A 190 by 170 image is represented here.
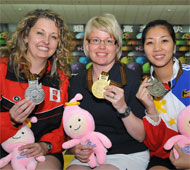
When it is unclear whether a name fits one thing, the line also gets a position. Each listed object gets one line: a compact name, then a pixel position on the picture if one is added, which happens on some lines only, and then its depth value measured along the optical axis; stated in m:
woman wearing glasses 1.59
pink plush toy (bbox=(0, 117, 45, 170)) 1.53
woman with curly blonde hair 1.61
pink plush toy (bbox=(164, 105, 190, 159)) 1.51
